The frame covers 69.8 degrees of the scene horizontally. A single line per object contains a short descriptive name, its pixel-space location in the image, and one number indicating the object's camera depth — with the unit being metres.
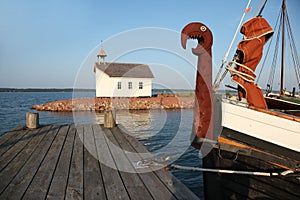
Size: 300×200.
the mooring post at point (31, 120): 7.44
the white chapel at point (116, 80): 29.08
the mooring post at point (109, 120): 7.81
